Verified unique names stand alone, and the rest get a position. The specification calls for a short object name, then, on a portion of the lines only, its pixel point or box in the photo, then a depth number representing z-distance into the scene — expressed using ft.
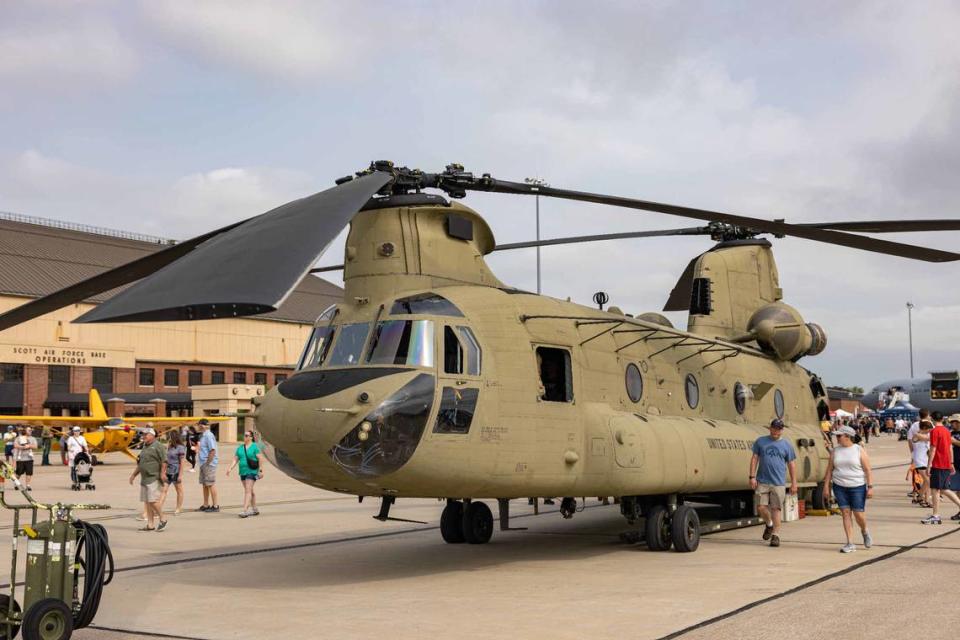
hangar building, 222.07
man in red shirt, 50.96
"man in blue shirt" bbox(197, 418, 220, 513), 62.64
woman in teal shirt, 59.26
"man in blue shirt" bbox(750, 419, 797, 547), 43.19
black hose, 24.26
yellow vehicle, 130.72
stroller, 86.84
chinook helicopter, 25.07
